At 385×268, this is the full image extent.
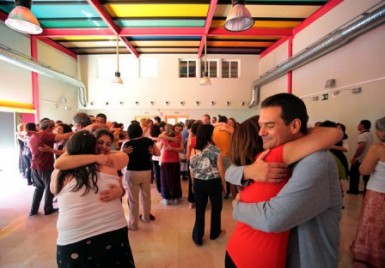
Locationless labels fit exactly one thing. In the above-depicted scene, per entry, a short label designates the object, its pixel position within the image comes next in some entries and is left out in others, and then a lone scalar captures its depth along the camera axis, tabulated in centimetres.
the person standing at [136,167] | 309
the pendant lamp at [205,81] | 737
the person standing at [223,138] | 395
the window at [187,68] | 1009
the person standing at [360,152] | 423
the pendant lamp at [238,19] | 317
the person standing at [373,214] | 203
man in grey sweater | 79
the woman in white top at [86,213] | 135
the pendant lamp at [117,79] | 731
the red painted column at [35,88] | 729
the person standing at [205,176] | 272
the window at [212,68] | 1014
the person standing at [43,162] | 363
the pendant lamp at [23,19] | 274
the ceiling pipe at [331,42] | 390
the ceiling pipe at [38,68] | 546
